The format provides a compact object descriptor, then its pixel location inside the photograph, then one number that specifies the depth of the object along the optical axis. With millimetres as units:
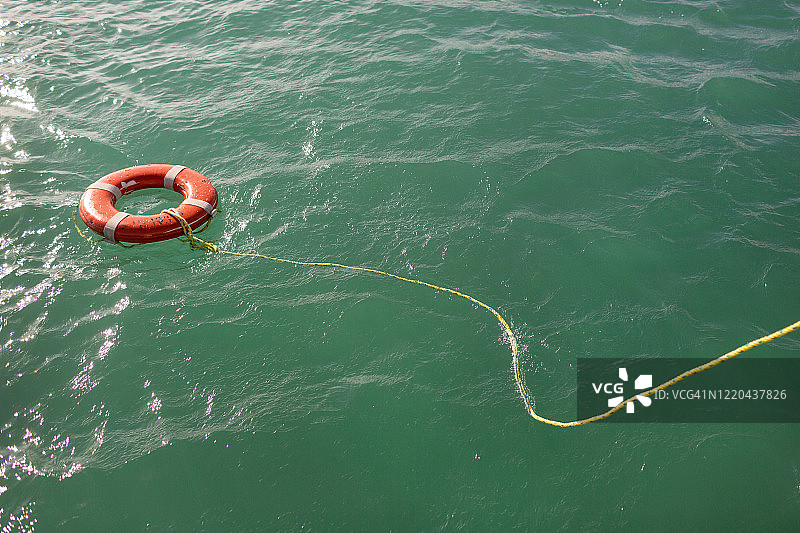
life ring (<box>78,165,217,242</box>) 4676
